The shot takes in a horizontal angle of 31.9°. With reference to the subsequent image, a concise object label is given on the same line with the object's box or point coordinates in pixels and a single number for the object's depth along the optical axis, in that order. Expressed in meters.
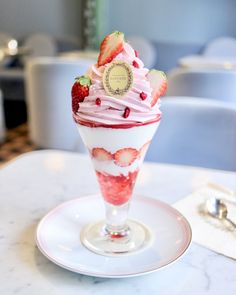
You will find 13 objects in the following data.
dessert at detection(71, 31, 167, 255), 0.61
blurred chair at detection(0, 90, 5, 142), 3.33
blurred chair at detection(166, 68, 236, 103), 1.95
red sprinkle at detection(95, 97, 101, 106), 0.61
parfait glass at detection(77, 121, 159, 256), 0.62
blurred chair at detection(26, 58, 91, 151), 2.70
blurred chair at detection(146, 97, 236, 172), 1.18
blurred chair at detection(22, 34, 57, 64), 4.71
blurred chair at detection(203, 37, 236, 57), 4.00
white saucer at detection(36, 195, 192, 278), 0.60
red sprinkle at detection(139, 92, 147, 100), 0.62
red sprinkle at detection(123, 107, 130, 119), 0.61
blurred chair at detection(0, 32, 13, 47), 4.70
